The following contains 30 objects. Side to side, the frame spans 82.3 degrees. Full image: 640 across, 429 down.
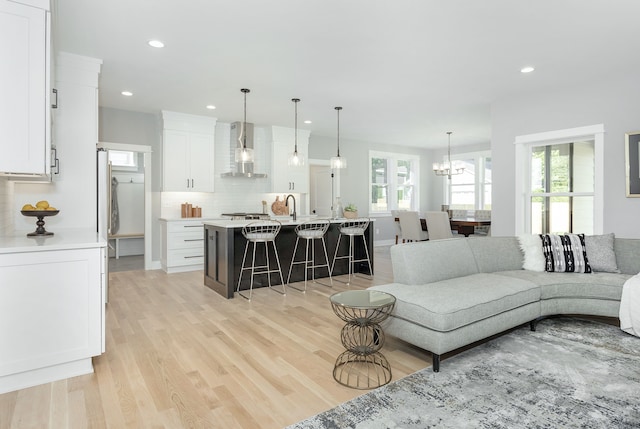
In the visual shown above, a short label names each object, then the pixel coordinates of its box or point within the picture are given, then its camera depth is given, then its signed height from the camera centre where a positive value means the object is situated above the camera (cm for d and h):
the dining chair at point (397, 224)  841 -27
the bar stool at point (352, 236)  552 -38
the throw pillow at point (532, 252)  375 -41
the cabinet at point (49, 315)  222 -67
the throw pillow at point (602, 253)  359 -40
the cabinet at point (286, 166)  727 +93
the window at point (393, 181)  948 +84
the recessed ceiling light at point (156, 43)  350 +163
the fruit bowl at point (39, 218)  301 -5
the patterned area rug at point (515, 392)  192 -108
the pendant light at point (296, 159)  548 +80
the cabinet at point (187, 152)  614 +103
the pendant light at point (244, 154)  500 +79
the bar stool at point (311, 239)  488 -38
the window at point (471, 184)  922 +76
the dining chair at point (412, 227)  768 -30
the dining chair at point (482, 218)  724 -12
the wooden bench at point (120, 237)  755 -53
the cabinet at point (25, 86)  224 +79
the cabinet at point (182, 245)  596 -56
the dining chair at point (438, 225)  700 -24
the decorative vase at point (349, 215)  593 -4
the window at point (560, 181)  464 +44
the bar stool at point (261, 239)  441 -32
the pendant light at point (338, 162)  578 +80
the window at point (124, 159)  791 +114
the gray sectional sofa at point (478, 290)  252 -62
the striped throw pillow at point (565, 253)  362 -41
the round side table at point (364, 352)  237 -102
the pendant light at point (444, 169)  820 +99
